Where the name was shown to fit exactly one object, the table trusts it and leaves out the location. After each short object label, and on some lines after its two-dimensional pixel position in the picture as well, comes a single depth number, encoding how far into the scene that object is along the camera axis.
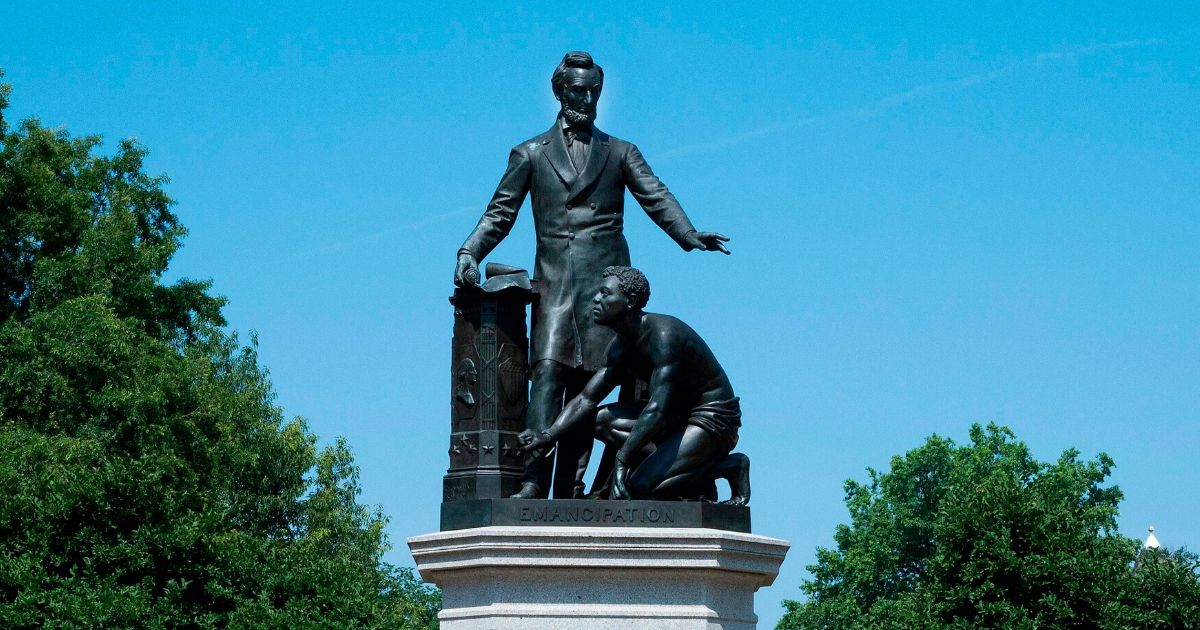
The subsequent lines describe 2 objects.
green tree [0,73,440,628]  16.08
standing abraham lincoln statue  11.23
